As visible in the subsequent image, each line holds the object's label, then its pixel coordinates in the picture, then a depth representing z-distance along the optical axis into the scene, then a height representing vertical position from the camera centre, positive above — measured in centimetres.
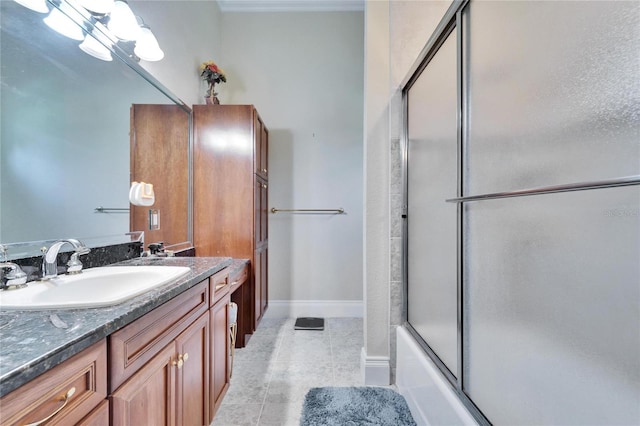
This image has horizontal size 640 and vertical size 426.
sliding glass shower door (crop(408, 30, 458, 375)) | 108 +4
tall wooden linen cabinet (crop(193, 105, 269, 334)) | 203 +27
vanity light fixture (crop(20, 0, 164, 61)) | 103 +87
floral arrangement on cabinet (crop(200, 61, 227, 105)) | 214 +115
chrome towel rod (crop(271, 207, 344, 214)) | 262 +5
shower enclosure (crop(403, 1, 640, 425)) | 52 +1
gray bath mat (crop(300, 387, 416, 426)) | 129 -101
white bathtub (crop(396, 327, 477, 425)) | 98 -76
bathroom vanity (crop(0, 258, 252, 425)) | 45 -34
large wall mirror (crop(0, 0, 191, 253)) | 89 +33
